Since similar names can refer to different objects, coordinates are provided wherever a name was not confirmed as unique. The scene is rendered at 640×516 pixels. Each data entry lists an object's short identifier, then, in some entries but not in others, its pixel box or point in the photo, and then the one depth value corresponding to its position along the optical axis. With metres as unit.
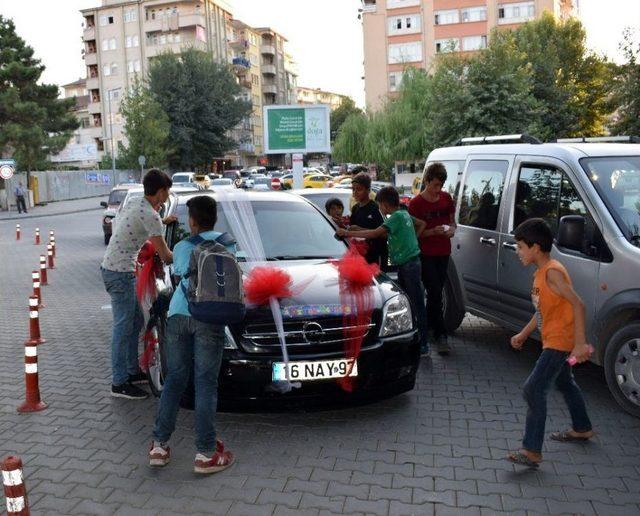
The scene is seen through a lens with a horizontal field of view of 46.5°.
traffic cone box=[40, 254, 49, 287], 13.60
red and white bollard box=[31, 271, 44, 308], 10.28
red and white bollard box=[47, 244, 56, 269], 16.44
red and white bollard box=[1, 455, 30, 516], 3.11
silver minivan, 5.46
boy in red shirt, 7.18
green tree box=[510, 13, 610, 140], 45.12
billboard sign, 23.81
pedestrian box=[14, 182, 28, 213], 41.22
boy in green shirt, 6.91
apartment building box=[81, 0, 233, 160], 86.81
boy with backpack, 4.38
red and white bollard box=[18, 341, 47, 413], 5.89
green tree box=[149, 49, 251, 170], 67.31
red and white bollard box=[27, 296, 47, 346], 7.70
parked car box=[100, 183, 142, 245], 18.89
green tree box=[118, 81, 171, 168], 60.50
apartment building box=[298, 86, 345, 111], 189.88
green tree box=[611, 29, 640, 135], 22.19
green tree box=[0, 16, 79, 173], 45.31
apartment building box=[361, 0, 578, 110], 72.88
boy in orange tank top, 4.41
